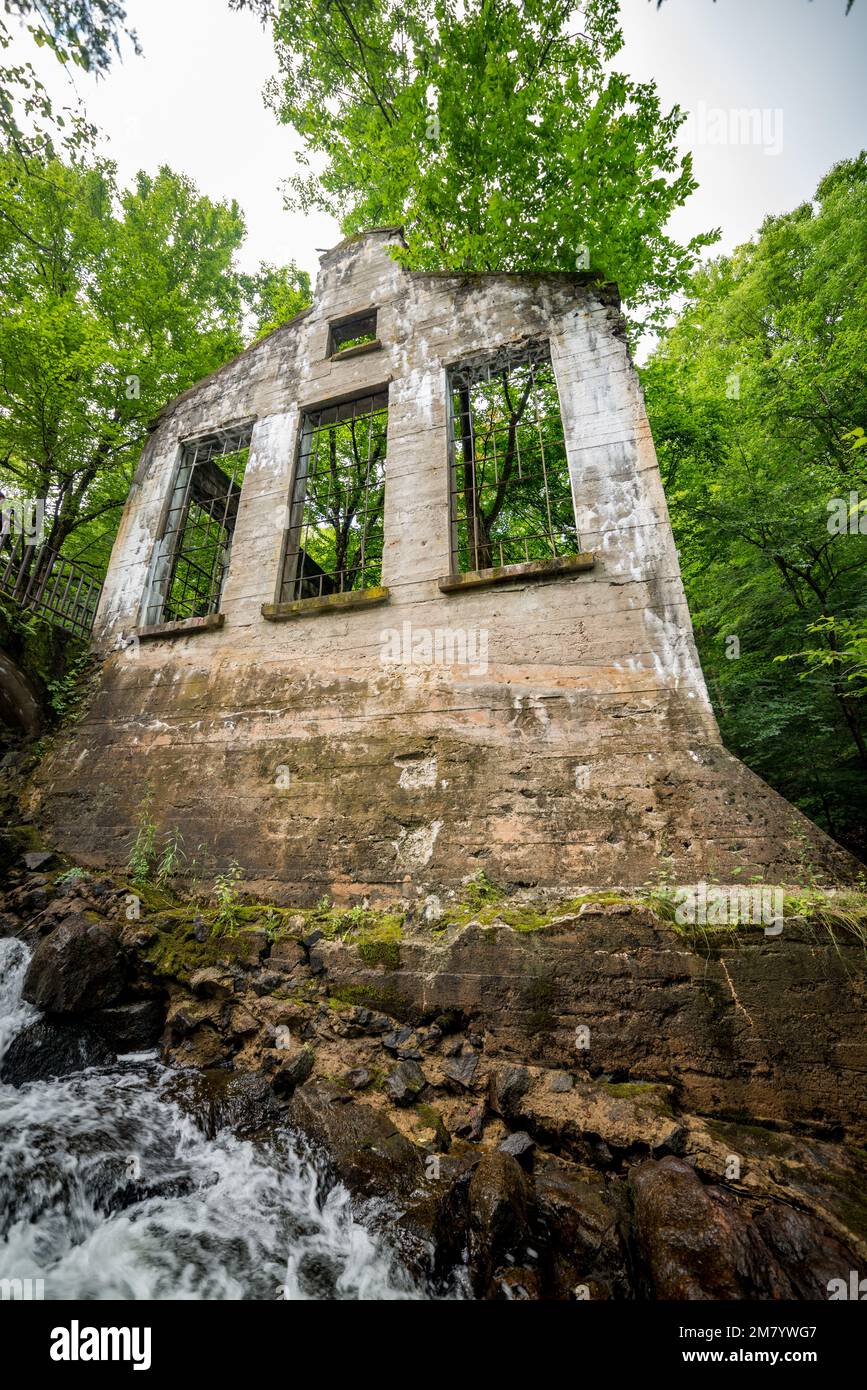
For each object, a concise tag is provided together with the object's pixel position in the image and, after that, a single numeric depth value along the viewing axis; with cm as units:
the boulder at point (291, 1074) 322
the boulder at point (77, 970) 364
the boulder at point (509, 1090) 295
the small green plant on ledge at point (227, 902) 422
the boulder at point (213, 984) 387
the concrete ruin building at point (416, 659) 381
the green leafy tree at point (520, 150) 643
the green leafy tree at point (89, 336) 841
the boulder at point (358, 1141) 259
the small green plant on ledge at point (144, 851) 499
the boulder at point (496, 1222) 215
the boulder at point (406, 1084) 308
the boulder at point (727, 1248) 191
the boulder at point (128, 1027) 365
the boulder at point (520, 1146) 269
